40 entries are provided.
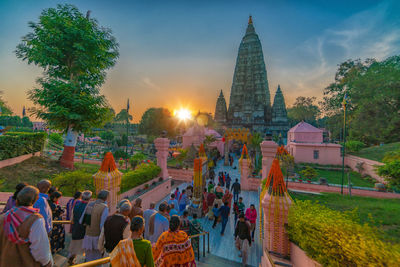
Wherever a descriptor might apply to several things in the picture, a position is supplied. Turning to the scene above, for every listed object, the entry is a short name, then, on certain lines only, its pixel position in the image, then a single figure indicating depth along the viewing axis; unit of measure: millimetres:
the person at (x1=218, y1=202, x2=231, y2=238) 6309
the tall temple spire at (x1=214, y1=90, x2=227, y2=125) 47650
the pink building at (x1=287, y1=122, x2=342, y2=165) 19673
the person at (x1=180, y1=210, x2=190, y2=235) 4823
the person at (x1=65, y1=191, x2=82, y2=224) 4132
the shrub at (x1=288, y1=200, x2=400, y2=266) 2123
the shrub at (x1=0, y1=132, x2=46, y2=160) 9172
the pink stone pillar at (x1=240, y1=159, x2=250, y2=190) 11961
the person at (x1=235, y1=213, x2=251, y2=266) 4812
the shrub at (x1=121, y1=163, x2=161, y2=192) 8016
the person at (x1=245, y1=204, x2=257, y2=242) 5996
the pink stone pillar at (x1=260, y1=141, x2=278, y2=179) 7344
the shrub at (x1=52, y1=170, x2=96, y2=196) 6659
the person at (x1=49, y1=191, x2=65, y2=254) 3865
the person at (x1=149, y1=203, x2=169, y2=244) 3637
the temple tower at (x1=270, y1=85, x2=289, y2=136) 43094
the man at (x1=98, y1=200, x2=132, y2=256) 2660
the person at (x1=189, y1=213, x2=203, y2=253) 4984
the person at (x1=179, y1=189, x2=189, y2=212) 7146
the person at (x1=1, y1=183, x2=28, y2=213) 2969
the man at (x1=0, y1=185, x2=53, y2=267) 2002
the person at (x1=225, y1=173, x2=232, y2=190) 11147
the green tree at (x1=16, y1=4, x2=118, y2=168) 9641
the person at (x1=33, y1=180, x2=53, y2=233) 2873
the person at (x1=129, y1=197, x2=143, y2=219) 4081
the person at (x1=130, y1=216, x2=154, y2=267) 2197
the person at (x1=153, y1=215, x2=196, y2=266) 2760
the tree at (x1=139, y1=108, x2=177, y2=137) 44406
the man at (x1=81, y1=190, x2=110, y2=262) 3443
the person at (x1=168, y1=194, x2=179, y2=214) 5725
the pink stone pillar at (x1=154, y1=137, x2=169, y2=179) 10414
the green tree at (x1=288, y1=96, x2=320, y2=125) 49406
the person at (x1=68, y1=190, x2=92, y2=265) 3607
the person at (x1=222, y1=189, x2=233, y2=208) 7295
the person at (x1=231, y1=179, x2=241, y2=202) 9055
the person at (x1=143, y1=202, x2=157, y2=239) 3807
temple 43781
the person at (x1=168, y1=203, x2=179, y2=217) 5025
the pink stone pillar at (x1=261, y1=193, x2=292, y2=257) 3744
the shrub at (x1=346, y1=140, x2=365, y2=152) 19562
